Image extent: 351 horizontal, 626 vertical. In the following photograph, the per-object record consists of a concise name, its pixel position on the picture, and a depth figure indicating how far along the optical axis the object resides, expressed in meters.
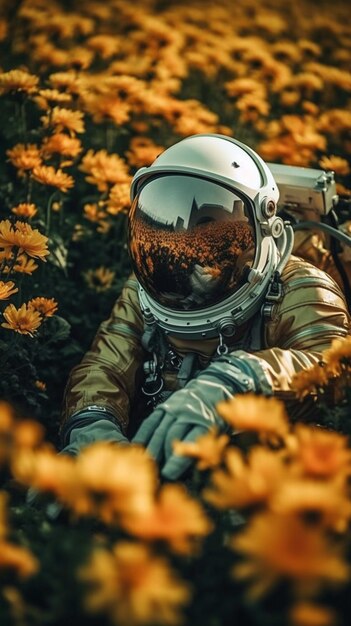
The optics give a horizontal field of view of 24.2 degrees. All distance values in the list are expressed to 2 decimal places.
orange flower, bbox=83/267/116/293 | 3.56
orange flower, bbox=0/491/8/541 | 1.40
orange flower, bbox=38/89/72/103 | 3.40
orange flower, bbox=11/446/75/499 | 1.37
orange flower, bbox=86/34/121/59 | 5.00
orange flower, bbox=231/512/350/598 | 1.22
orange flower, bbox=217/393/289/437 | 1.59
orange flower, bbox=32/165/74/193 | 3.20
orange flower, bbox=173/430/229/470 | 1.57
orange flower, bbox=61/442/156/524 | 1.32
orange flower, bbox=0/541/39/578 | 1.41
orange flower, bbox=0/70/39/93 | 3.36
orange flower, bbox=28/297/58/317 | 2.65
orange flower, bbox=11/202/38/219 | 3.00
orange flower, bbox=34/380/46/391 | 2.76
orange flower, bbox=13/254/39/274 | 2.65
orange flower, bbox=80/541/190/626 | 1.22
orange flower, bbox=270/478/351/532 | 1.29
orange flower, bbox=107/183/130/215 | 3.44
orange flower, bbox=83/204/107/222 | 3.65
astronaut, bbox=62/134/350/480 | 2.44
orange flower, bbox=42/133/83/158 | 3.36
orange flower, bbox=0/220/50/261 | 2.56
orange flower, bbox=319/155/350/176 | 3.93
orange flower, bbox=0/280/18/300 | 2.45
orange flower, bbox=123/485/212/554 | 1.31
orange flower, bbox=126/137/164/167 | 3.91
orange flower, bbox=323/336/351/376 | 2.00
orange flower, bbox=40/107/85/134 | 3.42
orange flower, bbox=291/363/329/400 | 2.05
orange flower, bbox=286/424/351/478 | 1.40
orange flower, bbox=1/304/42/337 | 2.50
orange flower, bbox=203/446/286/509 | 1.35
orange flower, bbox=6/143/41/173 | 3.23
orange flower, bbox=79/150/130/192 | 3.53
